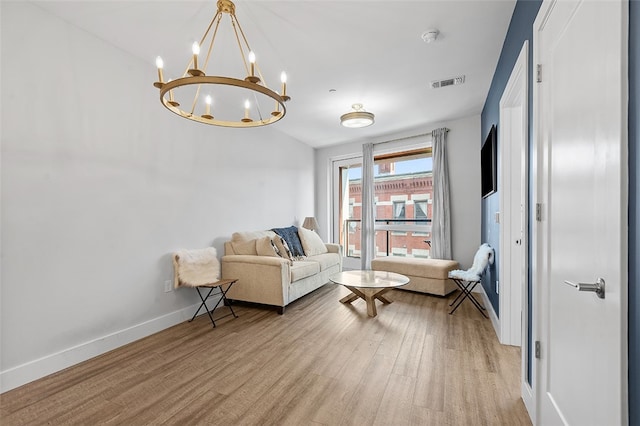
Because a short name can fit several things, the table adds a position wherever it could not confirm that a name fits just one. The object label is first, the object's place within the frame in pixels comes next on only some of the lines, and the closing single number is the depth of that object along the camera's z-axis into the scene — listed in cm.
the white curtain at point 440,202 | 459
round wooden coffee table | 327
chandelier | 169
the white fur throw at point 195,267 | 303
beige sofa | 336
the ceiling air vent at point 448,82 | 318
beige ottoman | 396
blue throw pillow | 438
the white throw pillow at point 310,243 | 460
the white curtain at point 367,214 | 545
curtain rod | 465
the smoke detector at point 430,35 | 234
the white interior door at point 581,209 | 88
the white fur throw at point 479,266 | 323
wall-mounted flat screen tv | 294
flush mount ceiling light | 370
